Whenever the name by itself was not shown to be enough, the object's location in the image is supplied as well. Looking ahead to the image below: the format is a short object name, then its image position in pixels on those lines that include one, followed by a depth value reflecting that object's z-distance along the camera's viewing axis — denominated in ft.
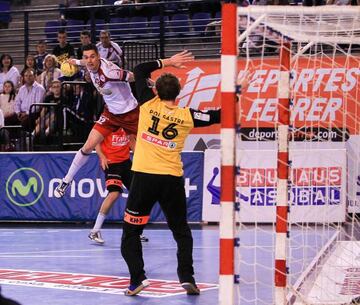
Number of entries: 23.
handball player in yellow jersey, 29.09
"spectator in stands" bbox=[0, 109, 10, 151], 62.69
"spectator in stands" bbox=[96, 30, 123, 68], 63.93
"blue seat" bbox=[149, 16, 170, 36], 69.82
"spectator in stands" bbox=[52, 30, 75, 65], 68.39
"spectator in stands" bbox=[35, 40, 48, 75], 70.49
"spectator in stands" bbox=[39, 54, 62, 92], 66.44
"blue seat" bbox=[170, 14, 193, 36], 68.39
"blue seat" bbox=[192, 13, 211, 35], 69.82
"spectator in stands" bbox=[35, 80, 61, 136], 61.82
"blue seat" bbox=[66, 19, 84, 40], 76.18
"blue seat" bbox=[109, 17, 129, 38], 73.05
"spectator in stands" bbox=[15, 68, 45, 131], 64.75
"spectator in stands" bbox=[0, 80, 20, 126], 66.95
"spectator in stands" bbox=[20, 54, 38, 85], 67.31
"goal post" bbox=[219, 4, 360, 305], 21.91
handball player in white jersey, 43.38
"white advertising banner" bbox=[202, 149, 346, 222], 51.83
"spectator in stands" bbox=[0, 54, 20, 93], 70.13
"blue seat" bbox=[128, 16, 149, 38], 72.84
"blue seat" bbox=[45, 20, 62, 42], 75.72
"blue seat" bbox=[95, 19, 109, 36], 73.00
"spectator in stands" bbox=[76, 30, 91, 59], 64.59
